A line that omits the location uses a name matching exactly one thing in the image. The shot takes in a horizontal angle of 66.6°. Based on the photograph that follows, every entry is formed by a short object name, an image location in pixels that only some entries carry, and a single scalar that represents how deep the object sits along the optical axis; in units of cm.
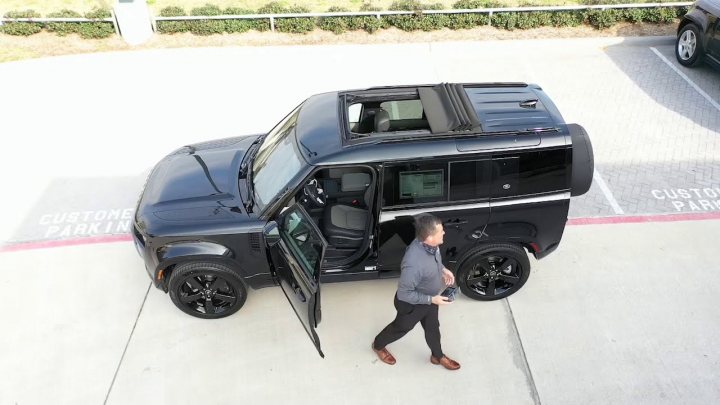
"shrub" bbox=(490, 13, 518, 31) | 1259
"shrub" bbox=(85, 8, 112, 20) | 1278
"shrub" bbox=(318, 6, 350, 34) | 1276
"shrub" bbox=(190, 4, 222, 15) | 1288
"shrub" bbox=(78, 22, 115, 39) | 1283
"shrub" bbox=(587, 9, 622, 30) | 1246
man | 455
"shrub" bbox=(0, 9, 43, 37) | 1295
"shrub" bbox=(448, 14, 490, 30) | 1268
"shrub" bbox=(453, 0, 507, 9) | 1284
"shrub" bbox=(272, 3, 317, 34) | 1281
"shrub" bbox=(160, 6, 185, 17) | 1291
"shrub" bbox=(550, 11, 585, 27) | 1257
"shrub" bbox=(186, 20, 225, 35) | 1280
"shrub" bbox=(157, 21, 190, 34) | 1284
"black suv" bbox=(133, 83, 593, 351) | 521
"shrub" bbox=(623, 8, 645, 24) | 1245
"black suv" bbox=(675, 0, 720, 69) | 998
